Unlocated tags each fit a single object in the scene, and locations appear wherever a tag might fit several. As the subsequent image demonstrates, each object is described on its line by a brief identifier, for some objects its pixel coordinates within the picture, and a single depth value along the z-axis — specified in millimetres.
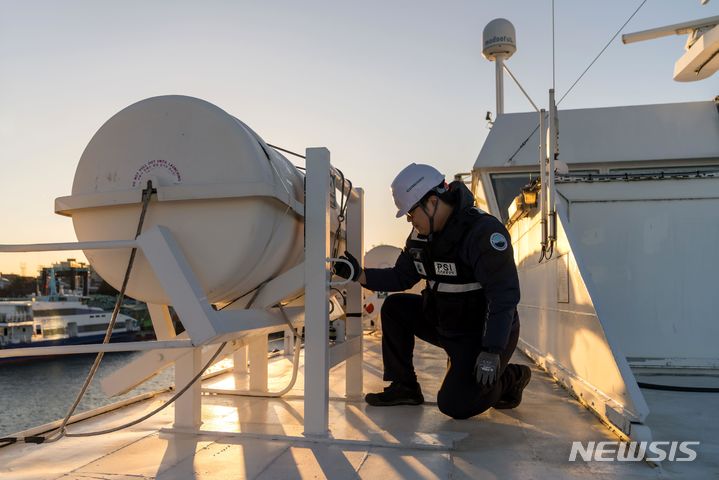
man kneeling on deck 2809
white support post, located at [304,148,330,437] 2703
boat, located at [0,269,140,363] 35812
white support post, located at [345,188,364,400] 3586
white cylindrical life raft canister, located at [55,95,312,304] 2391
